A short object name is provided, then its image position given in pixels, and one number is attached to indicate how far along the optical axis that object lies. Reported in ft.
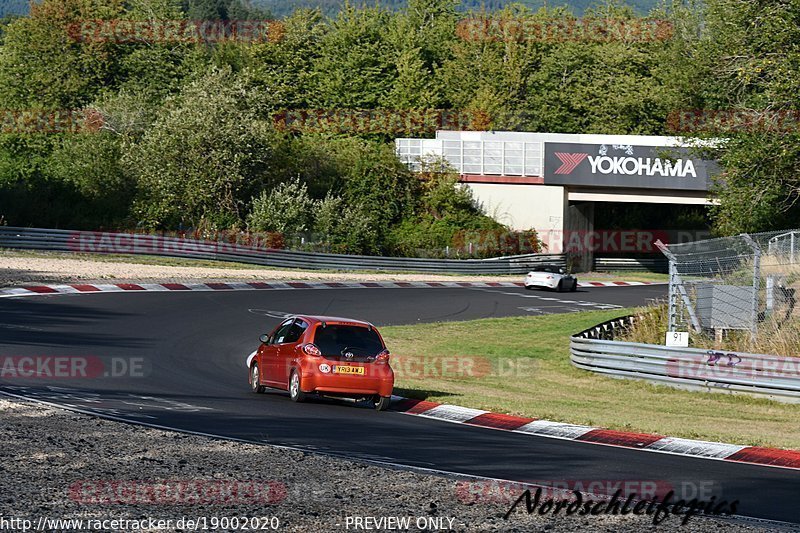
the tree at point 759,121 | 104.73
